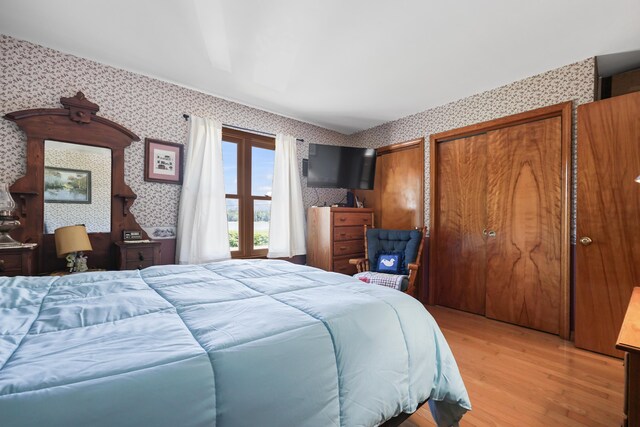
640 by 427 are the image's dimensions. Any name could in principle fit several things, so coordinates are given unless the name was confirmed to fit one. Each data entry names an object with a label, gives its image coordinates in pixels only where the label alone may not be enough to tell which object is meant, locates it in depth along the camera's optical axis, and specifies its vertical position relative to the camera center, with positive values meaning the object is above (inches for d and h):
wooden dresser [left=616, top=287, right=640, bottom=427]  35.6 -19.0
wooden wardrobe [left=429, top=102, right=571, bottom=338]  108.6 -1.5
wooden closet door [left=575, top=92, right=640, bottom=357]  85.7 -0.7
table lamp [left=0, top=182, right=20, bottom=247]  82.7 -1.3
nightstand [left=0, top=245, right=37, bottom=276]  78.9 -12.8
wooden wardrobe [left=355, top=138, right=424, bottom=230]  151.3 +14.7
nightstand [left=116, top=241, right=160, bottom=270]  99.0 -14.0
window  140.6 +12.7
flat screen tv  152.1 +25.1
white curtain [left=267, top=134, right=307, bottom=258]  148.7 +5.1
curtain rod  136.7 +40.3
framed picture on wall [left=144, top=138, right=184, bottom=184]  115.0 +20.9
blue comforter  25.8 -14.9
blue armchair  129.7 -15.4
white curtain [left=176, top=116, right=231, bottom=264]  122.0 +5.3
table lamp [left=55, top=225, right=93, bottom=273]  88.5 -8.5
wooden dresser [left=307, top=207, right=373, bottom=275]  146.7 -11.4
